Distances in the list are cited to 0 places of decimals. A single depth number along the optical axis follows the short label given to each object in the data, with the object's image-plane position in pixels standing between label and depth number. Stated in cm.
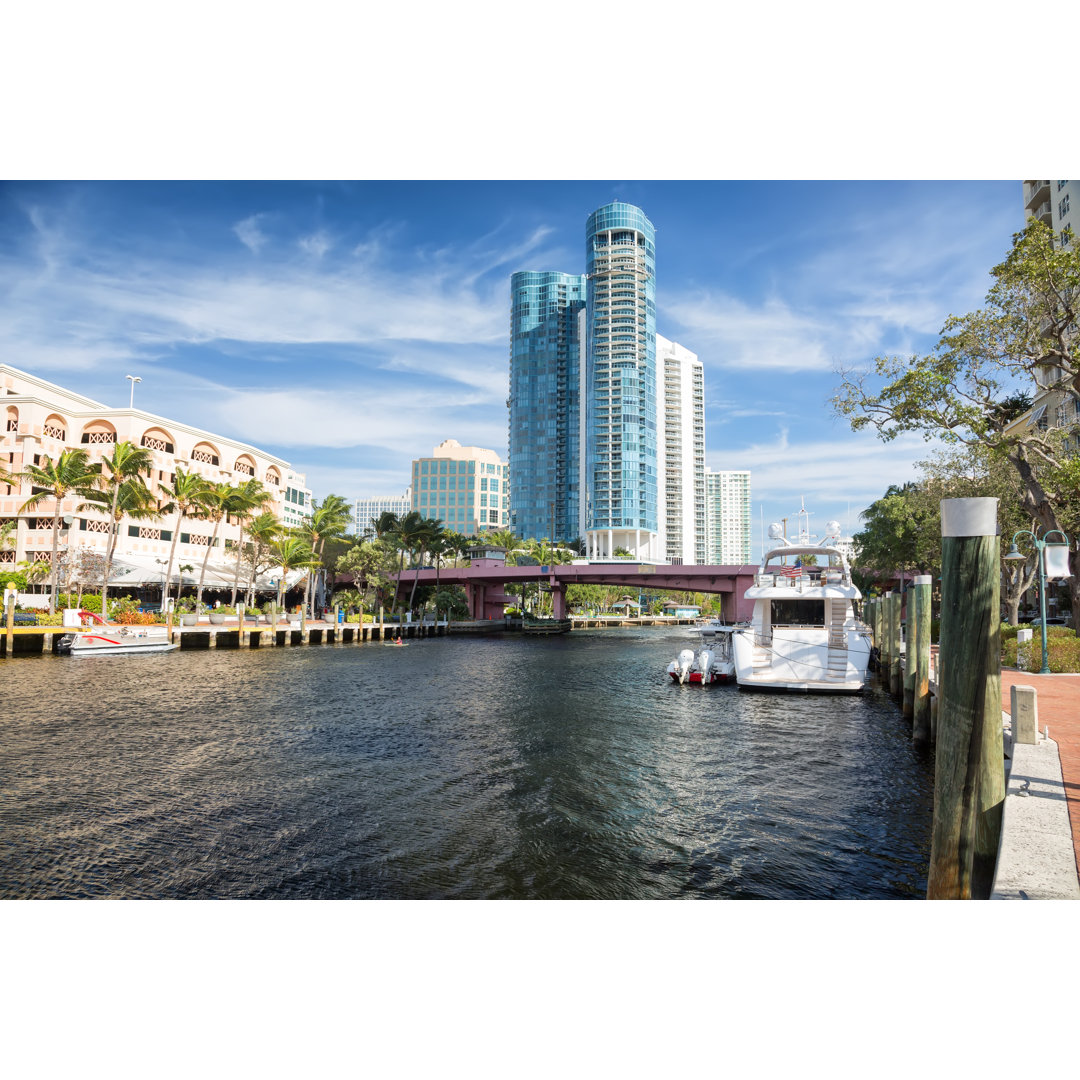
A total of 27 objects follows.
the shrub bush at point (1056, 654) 1656
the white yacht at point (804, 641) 2153
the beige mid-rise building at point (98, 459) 4916
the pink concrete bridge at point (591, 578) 6488
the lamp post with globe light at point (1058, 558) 1347
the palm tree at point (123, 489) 4184
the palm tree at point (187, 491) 4769
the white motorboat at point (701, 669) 2531
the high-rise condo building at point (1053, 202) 5064
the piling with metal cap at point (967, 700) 534
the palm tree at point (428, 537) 6750
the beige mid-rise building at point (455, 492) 18000
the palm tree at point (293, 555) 5625
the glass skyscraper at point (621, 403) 13288
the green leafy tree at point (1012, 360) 1517
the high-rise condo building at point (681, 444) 15250
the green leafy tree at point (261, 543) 5491
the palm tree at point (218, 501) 4941
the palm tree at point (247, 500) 5106
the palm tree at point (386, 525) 6675
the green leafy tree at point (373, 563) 6206
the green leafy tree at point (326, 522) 6069
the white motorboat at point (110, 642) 3198
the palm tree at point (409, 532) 6619
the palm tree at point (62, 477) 3919
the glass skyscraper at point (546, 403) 15838
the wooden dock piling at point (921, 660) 1459
